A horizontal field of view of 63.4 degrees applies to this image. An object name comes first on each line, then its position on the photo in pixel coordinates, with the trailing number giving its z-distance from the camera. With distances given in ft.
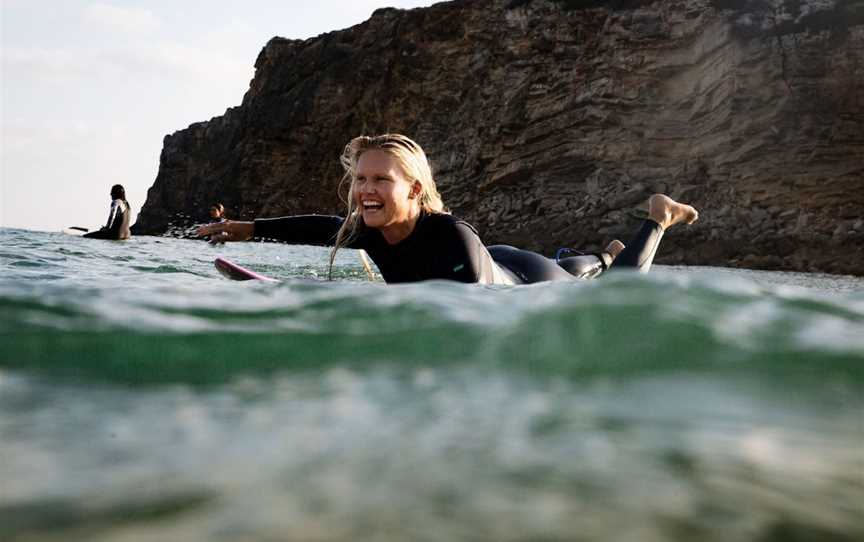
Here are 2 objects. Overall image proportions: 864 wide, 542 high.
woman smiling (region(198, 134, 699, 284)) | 12.20
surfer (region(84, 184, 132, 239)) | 40.19
